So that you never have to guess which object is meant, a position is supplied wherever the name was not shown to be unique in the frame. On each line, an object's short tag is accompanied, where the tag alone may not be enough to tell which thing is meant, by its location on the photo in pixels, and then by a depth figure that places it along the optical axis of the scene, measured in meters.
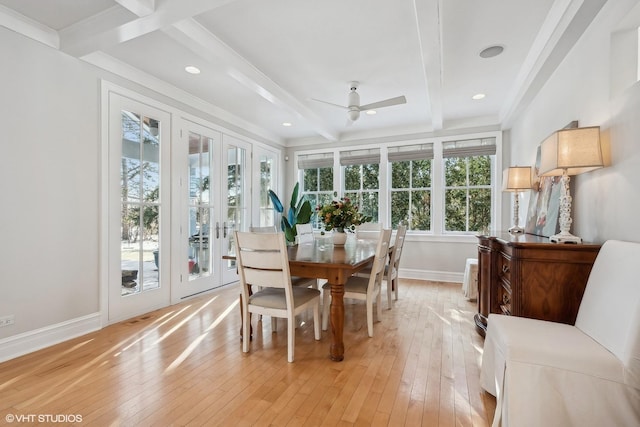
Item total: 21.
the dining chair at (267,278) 2.23
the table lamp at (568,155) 1.87
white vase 3.32
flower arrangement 3.12
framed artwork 2.49
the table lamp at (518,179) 3.16
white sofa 1.31
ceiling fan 3.29
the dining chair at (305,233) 3.84
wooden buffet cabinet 1.86
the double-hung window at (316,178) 6.05
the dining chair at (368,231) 4.47
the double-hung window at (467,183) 4.96
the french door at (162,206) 3.12
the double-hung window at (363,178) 5.66
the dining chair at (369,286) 2.69
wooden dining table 2.25
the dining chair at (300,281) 3.13
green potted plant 5.17
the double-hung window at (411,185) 5.32
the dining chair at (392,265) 3.44
